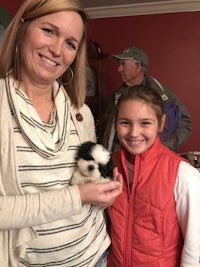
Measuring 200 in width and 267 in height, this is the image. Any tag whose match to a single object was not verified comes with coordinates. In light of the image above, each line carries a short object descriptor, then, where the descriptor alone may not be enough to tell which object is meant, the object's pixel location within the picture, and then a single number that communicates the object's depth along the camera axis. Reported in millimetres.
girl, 1065
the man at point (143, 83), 2167
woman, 845
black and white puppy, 991
